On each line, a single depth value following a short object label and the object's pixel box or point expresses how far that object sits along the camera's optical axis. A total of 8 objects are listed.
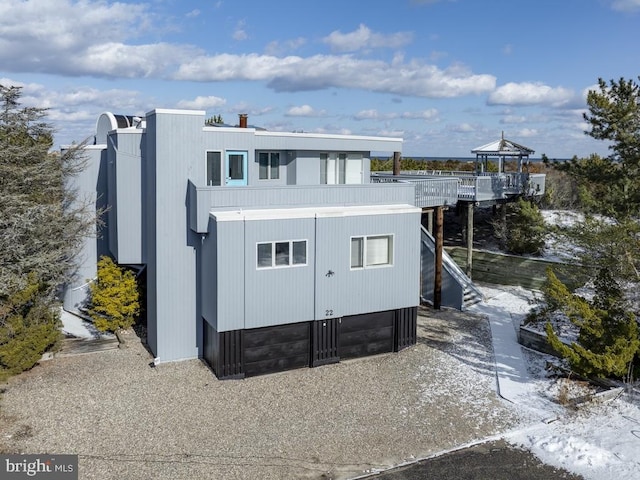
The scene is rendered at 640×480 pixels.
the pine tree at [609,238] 11.83
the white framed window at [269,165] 16.82
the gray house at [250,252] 13.38
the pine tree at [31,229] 13.37
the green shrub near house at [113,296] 15.95
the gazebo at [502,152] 26.50
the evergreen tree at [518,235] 24.22
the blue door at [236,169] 15.52
